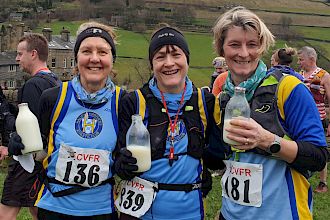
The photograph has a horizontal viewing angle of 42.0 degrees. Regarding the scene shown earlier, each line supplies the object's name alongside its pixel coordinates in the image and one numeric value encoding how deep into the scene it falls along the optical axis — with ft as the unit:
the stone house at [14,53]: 162.91
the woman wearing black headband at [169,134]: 9.69
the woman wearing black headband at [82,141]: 10.26
